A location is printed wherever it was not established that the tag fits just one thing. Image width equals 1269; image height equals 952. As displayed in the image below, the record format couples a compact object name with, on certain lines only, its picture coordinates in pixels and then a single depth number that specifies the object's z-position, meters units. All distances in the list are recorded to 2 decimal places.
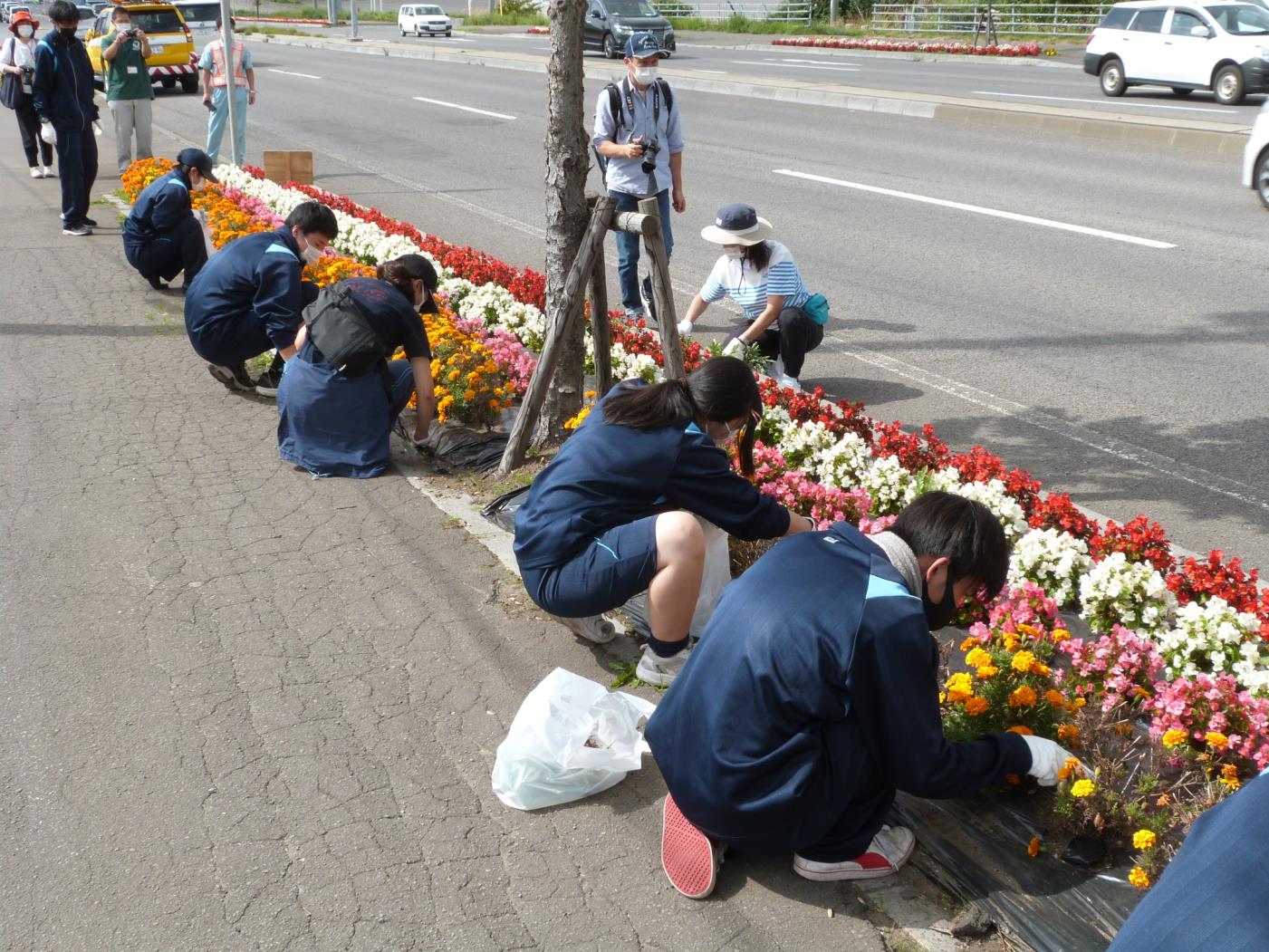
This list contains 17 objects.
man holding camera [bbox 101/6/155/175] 13.84
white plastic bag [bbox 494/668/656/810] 3.74
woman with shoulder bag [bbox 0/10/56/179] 13.82
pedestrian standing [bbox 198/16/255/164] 15.33
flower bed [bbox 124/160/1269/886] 3.51
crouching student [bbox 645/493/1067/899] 3.03
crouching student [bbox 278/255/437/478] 6.07
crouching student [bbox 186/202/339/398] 6.93
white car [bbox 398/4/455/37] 49.72
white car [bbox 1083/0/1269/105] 21.11
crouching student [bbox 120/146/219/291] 9.47
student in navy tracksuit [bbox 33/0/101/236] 11.41
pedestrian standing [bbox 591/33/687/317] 8.45
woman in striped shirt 7.18
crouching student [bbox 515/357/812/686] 4.11
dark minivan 33.75
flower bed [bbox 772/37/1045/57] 33.78
